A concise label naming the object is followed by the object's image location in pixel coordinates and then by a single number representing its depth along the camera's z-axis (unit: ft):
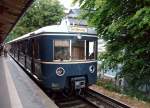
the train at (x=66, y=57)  12.96
